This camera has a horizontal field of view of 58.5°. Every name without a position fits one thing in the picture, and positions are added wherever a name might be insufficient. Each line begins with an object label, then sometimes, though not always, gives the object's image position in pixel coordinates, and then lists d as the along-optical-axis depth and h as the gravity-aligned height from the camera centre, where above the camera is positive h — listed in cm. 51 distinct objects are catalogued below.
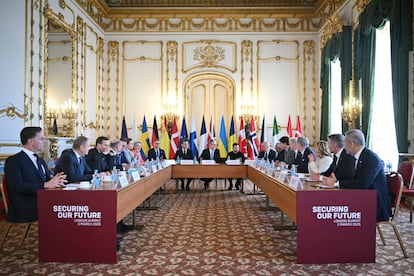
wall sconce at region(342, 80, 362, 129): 800 +63
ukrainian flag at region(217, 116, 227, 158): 1045 -8
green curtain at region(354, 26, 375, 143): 729 +141
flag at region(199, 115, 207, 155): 1056 +1
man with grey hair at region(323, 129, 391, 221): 350 -36
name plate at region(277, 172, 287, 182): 439 -48
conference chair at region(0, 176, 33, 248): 352 -57
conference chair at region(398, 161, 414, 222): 520 -63
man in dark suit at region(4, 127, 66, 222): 353 -42
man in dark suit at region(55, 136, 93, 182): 430 -30
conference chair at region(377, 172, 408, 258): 359 -55
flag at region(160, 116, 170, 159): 1059 -11
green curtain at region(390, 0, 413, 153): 583 +128
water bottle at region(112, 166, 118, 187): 401 -45
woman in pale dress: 518 -32
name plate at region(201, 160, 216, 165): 830 -57
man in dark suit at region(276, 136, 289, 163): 813 -23
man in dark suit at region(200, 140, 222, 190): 921 -41
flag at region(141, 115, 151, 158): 1045 -5
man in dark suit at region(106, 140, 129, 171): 615 -33
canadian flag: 1057 -14
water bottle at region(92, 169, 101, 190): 360 -44
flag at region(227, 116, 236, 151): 1070 +1
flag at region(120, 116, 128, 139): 1045 +17
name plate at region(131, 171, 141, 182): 446 -48
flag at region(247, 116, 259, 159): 1029 -19
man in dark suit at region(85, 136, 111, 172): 560 -29
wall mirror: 754 +131
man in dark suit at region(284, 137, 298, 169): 681 -31
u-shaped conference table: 341 -81
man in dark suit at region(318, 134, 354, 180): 410 -27
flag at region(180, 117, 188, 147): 1067 +15
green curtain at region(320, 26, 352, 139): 841 +179
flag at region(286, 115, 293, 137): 1085 +25
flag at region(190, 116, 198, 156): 1036 -11
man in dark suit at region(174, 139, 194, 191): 931 -40
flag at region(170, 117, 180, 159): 1036 -8
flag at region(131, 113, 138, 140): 1076 +18
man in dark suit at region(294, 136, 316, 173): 612 -27
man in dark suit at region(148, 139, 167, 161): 904 -39
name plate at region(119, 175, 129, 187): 384 -47
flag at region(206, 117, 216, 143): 1060 +9
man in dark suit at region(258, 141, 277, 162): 886 -37
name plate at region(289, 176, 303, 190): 358 -46
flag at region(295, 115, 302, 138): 1083 +24
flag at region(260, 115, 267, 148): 1062 +10
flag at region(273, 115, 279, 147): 1079 +16
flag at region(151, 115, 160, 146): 1058 +15
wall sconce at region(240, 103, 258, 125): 1110 +76
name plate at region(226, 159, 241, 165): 838 -57
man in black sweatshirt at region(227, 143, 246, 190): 923 -45
